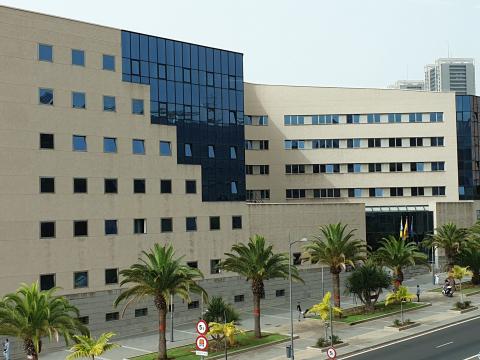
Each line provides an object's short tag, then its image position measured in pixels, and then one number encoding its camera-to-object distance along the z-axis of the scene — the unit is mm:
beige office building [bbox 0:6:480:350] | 55562
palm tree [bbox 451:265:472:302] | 75500
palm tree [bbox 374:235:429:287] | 71625
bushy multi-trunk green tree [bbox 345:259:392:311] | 67250
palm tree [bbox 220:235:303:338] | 56750
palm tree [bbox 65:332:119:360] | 41059
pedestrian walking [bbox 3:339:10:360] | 51312
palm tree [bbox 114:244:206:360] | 48812
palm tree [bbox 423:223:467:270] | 81312
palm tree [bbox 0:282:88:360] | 39438
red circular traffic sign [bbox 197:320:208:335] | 34750
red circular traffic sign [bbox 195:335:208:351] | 33688
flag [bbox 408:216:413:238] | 95500
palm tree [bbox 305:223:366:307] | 65812
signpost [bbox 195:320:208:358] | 33688
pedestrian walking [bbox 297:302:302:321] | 66000
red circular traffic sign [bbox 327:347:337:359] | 40031
